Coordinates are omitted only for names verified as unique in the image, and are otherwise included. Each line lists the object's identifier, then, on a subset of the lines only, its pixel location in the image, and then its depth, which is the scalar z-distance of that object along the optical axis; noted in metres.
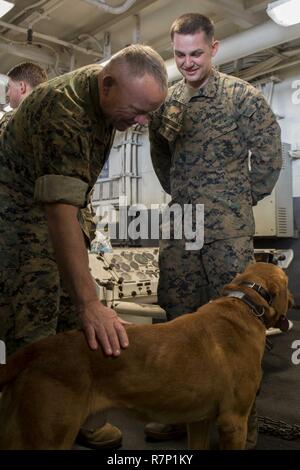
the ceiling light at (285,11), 3.70
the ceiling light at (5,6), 3.81
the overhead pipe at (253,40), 4.54
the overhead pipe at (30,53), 5.86
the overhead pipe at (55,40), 5.33
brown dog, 1.28
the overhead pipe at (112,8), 4.33
